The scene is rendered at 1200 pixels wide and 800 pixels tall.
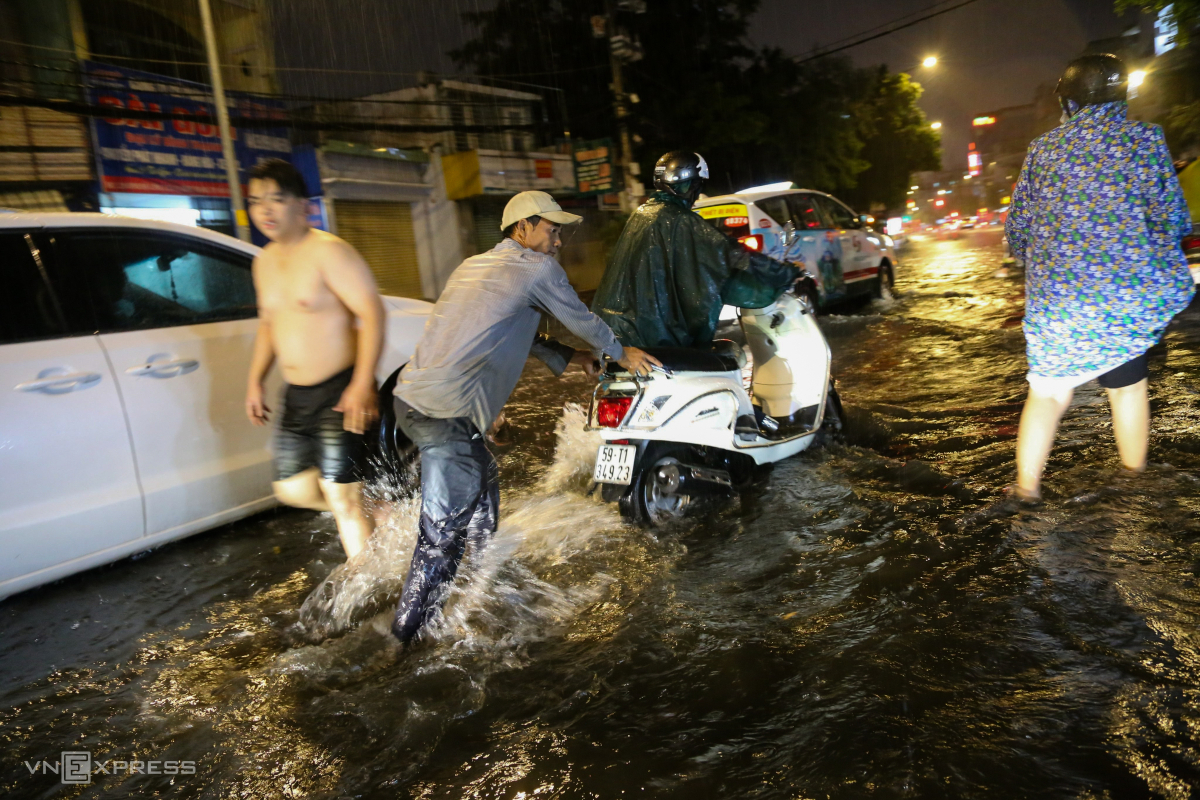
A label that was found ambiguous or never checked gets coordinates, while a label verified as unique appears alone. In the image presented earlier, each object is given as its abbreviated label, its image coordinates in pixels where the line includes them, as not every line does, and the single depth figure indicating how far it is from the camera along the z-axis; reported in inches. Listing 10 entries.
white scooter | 146.6
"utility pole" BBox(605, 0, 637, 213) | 638.5
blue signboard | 502.0
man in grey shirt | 110.0
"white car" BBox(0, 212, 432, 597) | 129.3
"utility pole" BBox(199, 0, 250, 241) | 498.0
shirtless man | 119.0
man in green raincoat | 154.6
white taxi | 367.6
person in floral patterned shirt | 133.0
